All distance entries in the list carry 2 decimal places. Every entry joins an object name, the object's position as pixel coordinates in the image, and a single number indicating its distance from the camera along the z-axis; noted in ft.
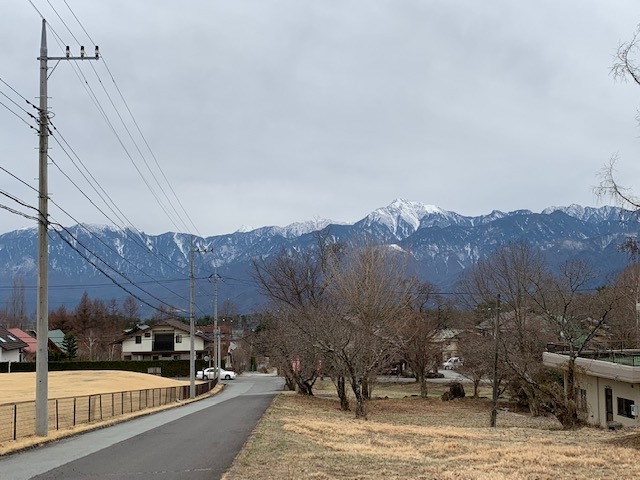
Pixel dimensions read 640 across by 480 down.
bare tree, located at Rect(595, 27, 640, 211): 51.65
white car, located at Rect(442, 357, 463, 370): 319.80
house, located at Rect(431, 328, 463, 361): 205.79
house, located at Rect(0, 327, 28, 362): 257.75
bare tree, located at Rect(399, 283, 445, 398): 179.22
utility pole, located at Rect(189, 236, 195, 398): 151.35
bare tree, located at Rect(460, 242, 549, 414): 137.93
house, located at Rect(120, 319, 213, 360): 309.83
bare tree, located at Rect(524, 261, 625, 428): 90.48
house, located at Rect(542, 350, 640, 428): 102.42
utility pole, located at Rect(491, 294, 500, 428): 107.34
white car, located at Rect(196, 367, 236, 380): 251.60
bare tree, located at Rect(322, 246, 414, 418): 110.52
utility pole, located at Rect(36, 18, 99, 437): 63.21
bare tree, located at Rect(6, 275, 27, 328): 457.27
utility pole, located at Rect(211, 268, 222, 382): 209.66
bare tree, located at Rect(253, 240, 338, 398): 135.95
